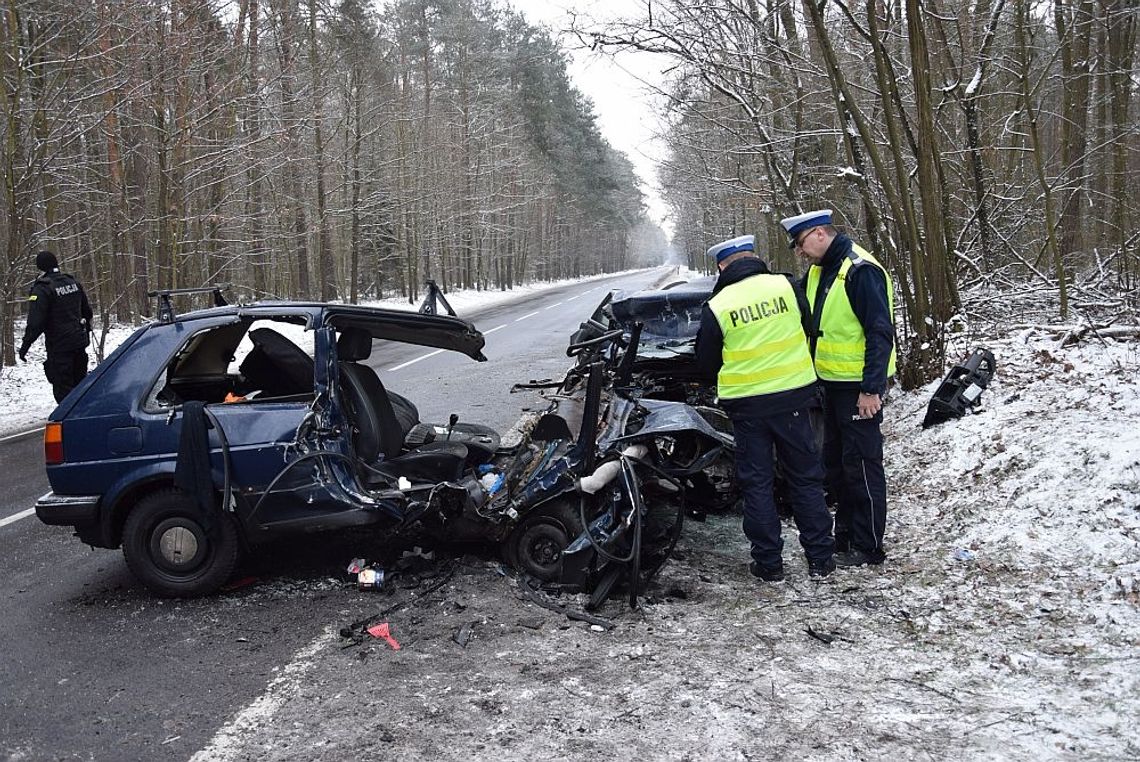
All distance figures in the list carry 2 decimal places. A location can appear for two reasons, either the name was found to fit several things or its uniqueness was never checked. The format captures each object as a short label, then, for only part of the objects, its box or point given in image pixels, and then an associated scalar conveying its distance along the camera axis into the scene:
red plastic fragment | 4.05
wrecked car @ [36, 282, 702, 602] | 4.53
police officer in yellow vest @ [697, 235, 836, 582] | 4.62
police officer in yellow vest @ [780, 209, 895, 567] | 4.73
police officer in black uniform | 9.54
